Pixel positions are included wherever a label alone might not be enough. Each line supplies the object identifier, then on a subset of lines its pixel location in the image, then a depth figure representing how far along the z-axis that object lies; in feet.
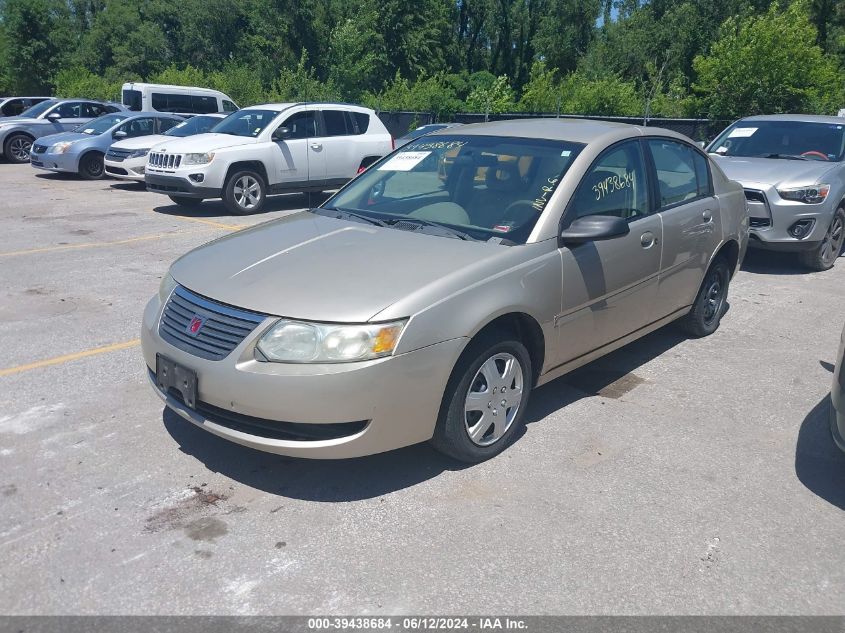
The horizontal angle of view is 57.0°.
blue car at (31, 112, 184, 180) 53.98
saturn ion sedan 11.59
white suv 39.63
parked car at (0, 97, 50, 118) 74.28
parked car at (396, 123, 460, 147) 58.95
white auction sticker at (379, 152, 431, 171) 17.15
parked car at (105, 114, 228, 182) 49.19
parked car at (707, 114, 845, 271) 27.07
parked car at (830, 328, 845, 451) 12.24
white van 72.59
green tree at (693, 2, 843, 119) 61.77
